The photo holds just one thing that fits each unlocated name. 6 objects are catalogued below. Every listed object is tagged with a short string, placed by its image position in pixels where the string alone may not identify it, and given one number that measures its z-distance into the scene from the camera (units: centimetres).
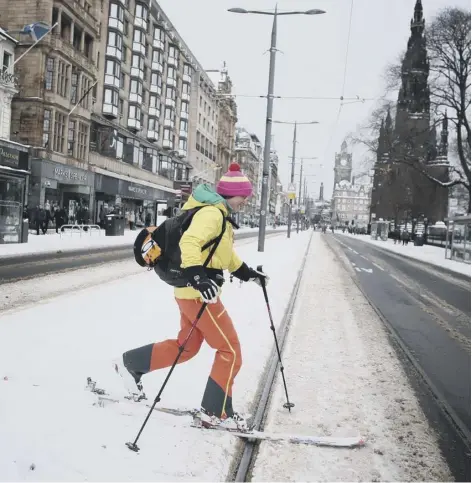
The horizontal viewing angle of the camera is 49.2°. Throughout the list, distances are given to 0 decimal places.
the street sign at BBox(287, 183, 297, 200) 2906
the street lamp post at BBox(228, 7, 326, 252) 1911
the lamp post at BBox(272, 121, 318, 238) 3903
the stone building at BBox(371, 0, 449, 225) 2872
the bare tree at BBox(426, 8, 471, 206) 2703
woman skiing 302
